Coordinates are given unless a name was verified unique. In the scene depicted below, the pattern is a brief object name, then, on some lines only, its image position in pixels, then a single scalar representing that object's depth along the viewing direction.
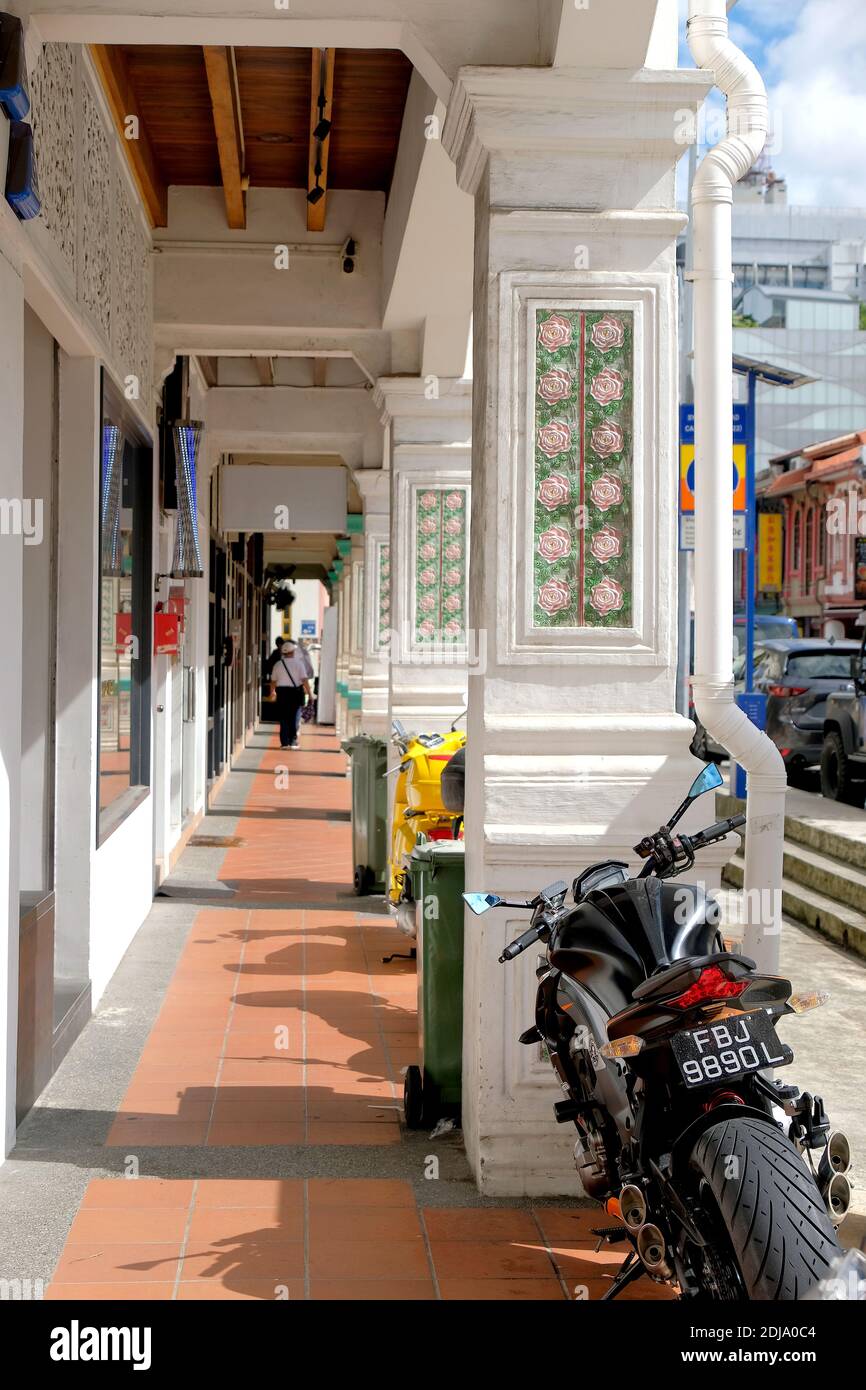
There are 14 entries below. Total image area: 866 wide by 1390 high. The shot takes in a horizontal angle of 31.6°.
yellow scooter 7.28
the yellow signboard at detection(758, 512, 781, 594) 42.97
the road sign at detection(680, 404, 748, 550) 11.32
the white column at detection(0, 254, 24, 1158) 4.26
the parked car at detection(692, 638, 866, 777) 16.69
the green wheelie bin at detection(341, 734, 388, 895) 9.67
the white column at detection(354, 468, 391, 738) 13.79
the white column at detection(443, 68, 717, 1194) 4.30
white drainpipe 4.32
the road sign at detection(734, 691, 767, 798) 13.19
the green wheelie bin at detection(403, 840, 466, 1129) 4.93
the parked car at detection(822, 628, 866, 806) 14.17
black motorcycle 2.59
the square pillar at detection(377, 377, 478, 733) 9.22
